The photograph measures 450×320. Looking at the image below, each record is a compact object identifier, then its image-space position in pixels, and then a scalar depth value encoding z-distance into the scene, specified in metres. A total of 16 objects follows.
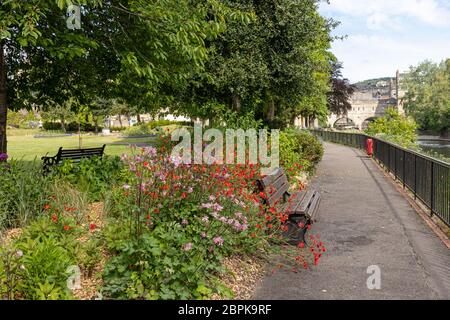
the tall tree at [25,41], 6.33
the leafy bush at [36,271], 3.62
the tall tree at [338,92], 51.45
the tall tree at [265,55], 14.36
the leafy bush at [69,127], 62.64
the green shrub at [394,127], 28.52
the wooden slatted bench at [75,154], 10.11
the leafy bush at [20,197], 5.70
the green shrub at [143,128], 47.80
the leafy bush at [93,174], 7.29
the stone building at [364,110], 123.19
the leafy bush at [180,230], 4.01
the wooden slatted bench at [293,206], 6.16
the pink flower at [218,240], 4.50
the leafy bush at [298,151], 10.88
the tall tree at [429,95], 78.38
